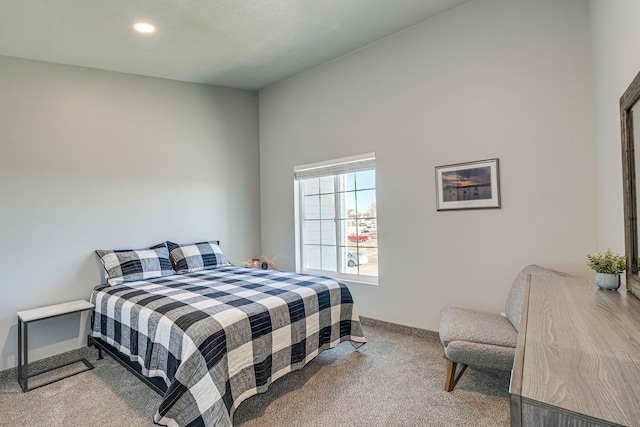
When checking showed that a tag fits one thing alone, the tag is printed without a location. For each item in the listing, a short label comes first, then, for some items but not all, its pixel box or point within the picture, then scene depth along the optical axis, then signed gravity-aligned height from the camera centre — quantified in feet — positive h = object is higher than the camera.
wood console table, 2.05 -1.23
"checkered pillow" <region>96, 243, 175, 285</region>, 10.03 -1.44
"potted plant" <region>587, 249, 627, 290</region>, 4.81 -0.90
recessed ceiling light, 8.65 +5.32
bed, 5.64 -2.49
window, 11.88 -0.10
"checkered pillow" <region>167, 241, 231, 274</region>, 11.59 -1.41
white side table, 8.07 -2.48
